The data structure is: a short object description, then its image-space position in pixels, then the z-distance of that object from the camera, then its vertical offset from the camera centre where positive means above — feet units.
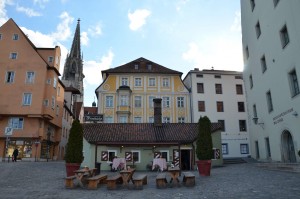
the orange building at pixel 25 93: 108.68 +25.80
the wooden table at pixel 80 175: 38.78 -2.59
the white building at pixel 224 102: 123.54 +25.77
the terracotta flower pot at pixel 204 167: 52.90 -2.00
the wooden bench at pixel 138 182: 36.78 -3.41
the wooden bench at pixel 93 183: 37.38 -3.56
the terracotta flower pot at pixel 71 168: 49.08 -1.98
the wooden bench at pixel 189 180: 38.19 -3.28
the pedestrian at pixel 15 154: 96.78 +1.08
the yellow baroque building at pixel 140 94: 125.90 +29.43
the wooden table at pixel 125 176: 39.18 -2.76
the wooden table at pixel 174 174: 39.75 -2.53
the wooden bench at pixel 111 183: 36.73 -3.50
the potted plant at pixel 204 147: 52.13 +1.83
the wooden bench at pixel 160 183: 37.76 -3.61
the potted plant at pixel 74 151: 49.24 +1.07
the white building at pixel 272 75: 58.23 +20.32
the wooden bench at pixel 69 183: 37.61 -3.57
